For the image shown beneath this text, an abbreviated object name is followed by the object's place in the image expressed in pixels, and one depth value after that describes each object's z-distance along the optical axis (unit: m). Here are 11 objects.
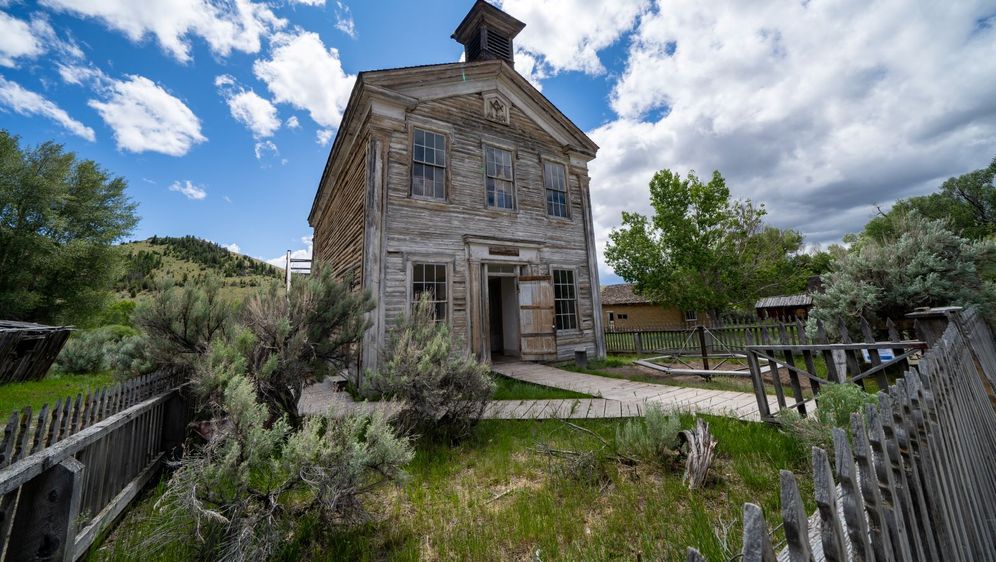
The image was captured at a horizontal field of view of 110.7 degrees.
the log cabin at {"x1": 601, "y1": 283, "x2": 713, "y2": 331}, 29.08
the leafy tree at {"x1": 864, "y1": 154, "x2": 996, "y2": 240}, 30.30
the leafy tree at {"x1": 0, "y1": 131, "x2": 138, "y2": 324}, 15.52
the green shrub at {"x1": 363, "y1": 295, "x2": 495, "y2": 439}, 4.23
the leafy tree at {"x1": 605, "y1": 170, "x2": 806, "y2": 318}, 21.47
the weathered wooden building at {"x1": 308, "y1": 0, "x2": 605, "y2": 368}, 8.32
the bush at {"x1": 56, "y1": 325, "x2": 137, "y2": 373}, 11.52
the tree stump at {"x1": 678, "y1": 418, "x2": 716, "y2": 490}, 3.00
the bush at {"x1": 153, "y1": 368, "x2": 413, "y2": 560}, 2.20
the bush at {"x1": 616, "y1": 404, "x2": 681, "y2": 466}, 3.36
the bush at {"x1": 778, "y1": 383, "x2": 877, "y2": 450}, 2.82
